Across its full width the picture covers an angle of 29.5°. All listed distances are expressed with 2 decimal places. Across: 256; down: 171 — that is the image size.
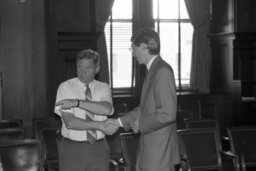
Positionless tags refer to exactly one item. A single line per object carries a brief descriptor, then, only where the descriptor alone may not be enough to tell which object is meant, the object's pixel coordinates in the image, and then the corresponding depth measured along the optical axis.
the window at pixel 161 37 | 8.67
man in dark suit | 2.95
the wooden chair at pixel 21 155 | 3.63
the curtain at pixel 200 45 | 8.92
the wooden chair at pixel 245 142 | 4.61
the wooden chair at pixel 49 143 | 4.78
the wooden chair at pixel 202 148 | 4.41
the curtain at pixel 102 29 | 8.38
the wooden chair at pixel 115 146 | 4.92
